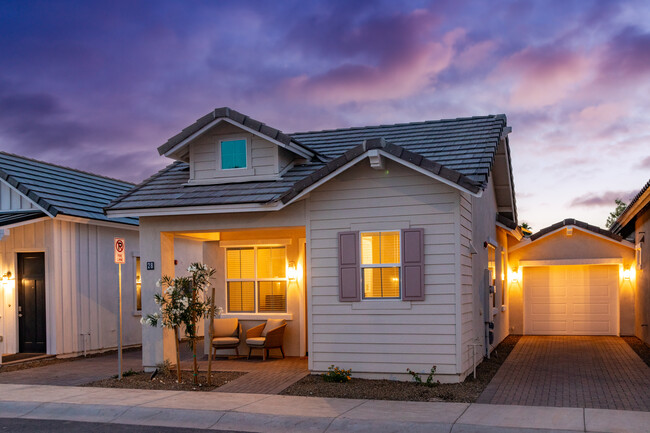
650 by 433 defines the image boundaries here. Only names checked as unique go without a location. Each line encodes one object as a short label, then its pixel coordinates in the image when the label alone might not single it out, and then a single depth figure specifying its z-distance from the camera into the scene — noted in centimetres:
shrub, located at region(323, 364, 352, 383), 1177
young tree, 1206
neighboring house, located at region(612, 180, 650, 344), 1674
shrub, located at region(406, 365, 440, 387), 1132
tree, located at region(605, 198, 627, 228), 5913
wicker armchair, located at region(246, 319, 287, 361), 1472
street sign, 1250
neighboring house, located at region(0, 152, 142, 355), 1614
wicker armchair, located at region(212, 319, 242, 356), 1537
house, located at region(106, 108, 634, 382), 1162
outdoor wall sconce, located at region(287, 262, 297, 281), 1546
